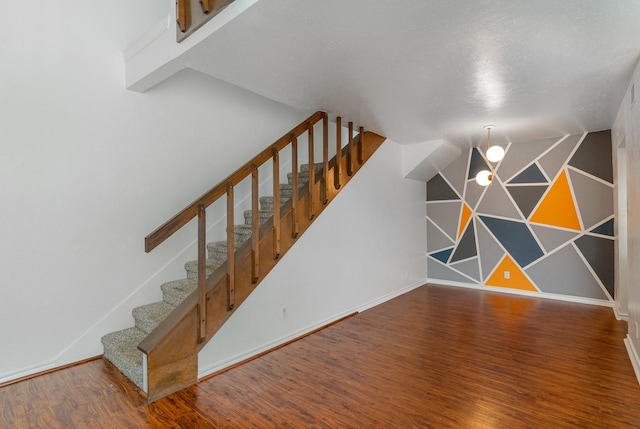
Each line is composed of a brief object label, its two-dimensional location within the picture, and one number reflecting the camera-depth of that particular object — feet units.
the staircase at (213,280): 8.06
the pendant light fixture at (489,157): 14.11
